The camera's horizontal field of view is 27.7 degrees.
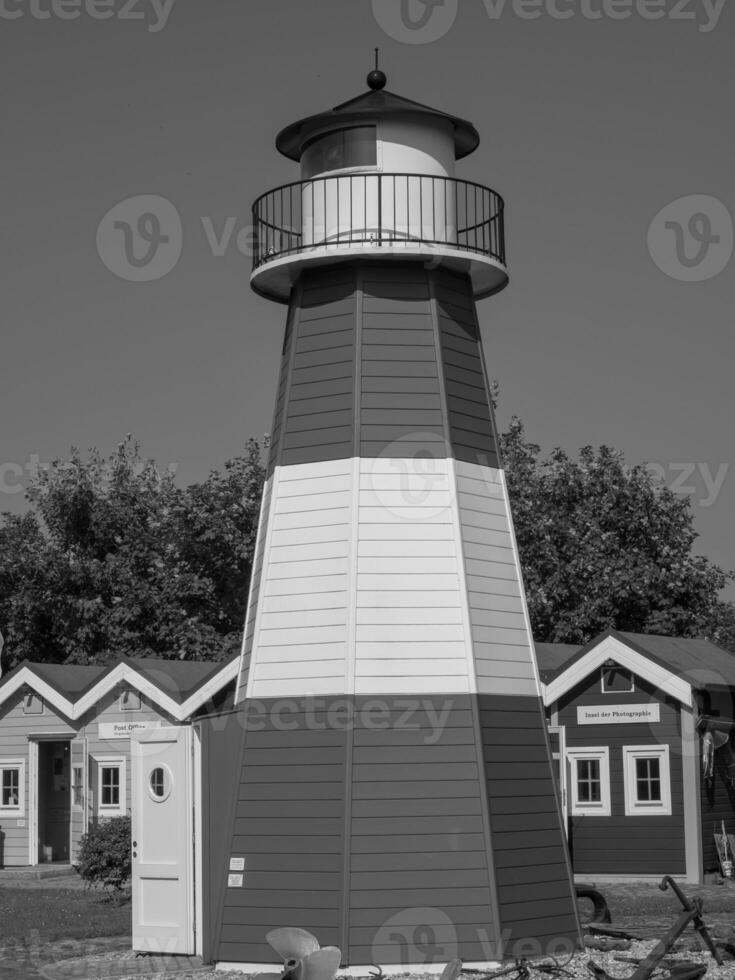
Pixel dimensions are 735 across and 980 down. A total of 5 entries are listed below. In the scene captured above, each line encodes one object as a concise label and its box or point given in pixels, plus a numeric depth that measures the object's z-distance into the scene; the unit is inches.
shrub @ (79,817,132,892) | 864.9
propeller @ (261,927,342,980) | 491.8
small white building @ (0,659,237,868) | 1127.0
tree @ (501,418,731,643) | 1545.3
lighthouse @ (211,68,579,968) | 588.4
